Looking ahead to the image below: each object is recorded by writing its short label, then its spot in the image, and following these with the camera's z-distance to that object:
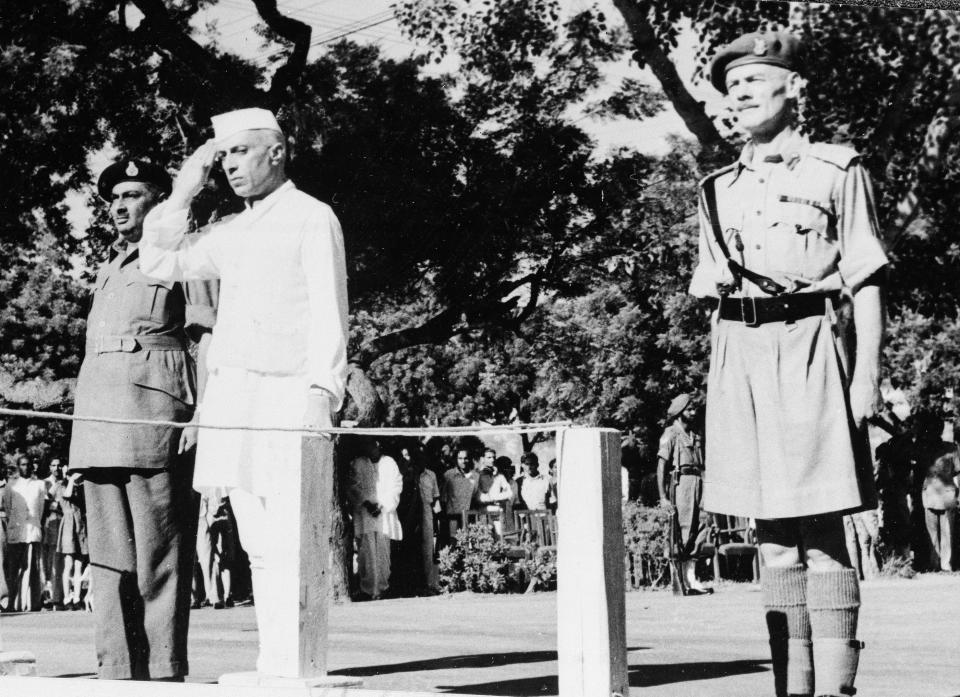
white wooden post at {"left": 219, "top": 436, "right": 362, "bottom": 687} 4.68
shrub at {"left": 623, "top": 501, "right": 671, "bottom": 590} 13.44
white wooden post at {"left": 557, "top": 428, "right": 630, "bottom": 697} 3.96
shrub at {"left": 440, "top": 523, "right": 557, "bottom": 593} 13.05
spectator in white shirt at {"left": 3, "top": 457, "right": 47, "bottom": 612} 14.45
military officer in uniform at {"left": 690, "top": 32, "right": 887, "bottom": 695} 4.37
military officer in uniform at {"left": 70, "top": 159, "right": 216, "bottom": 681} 5.57
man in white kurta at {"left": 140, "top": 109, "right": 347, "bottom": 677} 5.05
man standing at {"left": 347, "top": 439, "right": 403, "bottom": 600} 12.62
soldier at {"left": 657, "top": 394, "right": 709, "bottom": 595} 12.86
